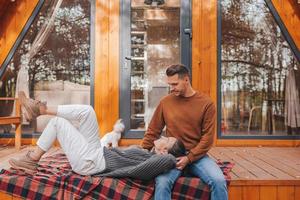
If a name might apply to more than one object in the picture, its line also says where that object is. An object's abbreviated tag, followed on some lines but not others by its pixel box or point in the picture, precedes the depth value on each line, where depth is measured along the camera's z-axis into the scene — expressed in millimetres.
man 3041
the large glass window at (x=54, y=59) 5484
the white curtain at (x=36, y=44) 5488
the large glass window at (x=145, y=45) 5391
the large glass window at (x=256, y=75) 5465
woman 3125
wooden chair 4961
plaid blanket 3152
